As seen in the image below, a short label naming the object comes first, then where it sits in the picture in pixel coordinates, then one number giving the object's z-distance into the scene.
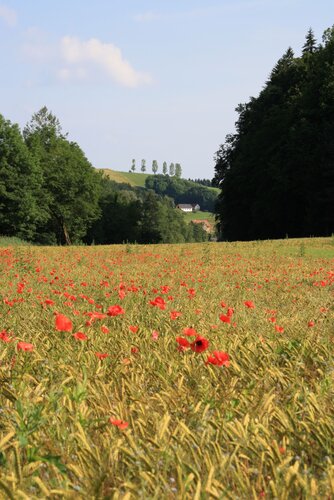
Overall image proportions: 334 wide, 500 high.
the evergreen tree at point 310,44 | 57.03
